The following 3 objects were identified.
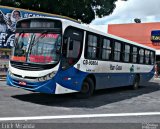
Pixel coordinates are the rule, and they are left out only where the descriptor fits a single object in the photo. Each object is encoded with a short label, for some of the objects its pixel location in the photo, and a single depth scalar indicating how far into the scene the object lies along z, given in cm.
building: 2399
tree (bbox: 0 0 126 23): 1615
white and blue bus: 641
